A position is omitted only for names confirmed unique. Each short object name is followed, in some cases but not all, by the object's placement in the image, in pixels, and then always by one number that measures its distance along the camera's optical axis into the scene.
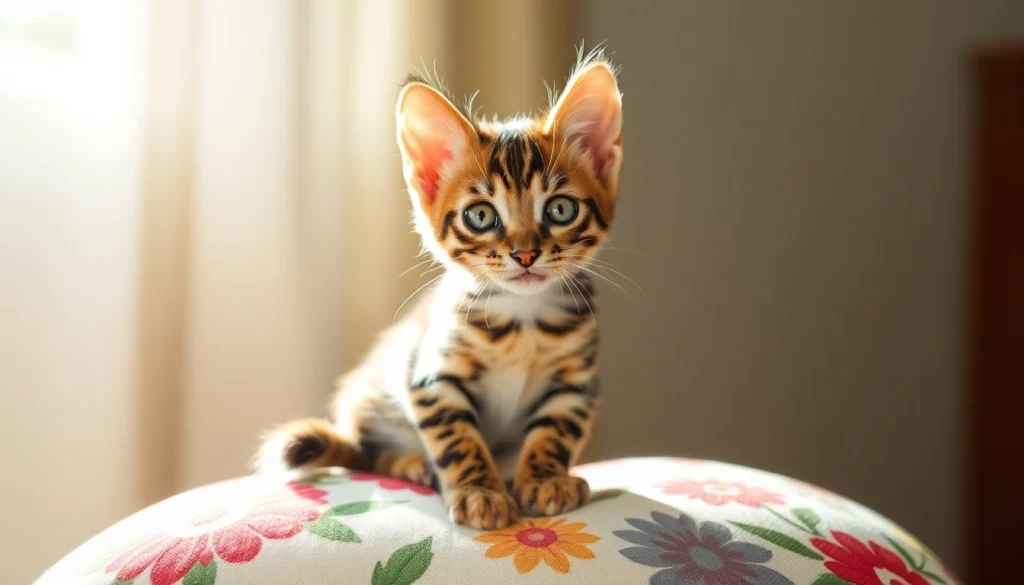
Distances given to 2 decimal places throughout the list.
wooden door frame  1.72
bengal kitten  0.81
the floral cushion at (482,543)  0.60
